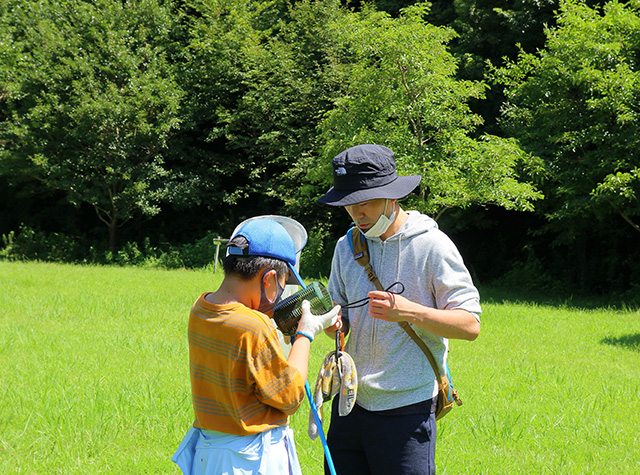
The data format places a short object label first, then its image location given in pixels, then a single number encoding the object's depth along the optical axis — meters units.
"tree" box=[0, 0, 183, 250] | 19.44
